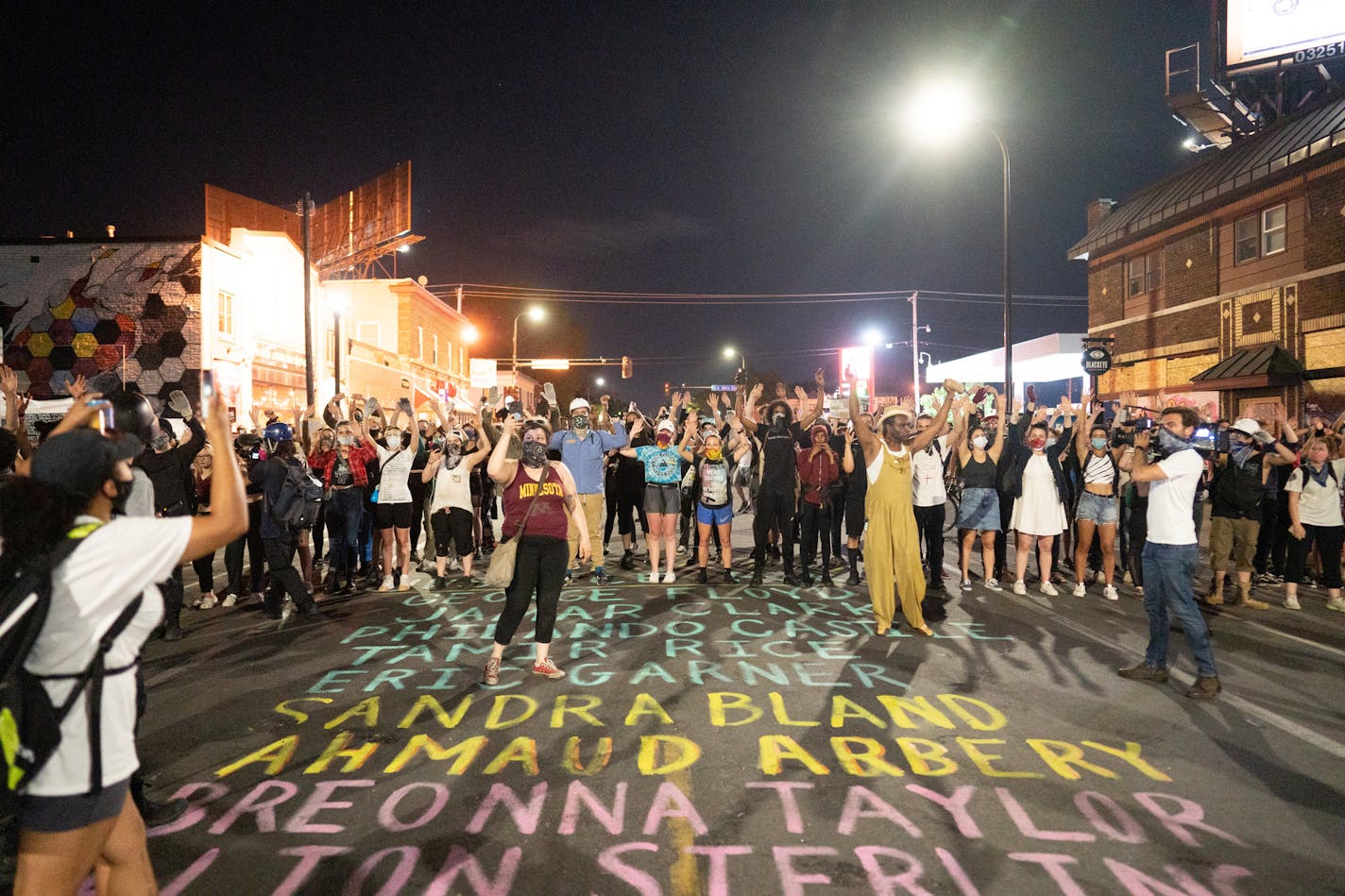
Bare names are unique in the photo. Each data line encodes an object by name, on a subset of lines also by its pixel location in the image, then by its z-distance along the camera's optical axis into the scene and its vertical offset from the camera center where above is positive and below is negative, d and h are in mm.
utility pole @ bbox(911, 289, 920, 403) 46781 +5650
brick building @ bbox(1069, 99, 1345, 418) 18812 +4529
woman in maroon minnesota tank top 5844 -595
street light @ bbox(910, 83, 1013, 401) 16406 +2469
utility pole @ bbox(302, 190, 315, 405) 19844 +3169
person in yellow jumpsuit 7270 -721
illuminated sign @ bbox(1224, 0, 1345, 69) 23125 +12027
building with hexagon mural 23047 +4073
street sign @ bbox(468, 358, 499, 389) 45281 +4217
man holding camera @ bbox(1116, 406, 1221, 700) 5543 -721
